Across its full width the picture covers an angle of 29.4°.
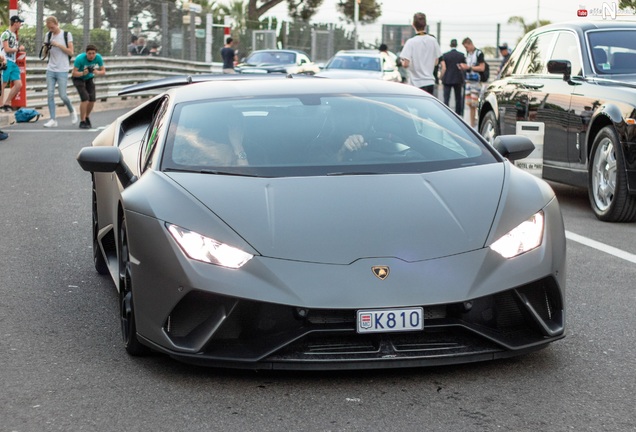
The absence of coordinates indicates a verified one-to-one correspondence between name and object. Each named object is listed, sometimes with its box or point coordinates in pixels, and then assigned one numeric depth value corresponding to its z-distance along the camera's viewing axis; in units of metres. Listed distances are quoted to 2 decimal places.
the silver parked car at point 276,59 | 34.78
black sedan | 9.76
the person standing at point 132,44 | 32.62
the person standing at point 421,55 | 18.59
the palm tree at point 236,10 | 76.62
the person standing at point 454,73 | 21.34
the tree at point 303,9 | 83.38
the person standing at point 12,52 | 21.08
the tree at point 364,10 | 83.69
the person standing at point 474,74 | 23.23
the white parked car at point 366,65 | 29.92
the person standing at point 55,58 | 21.23
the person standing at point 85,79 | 21.17
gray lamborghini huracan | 4.59
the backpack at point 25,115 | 21.81
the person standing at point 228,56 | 33.81
